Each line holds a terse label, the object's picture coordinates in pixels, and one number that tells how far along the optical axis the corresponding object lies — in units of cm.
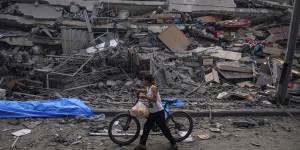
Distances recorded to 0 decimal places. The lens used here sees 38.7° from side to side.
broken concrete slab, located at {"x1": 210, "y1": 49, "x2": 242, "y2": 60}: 1604
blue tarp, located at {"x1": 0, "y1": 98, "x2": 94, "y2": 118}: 1098
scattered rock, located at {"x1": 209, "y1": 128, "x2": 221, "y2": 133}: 1087
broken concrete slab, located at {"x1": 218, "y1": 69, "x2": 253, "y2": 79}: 1482
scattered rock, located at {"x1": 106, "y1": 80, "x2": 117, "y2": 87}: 1373
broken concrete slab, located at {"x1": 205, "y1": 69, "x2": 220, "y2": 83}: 1456
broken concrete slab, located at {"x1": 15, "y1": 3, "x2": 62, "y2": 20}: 1752
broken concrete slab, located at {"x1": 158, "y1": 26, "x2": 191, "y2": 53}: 1691
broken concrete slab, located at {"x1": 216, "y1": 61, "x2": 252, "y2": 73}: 1512
